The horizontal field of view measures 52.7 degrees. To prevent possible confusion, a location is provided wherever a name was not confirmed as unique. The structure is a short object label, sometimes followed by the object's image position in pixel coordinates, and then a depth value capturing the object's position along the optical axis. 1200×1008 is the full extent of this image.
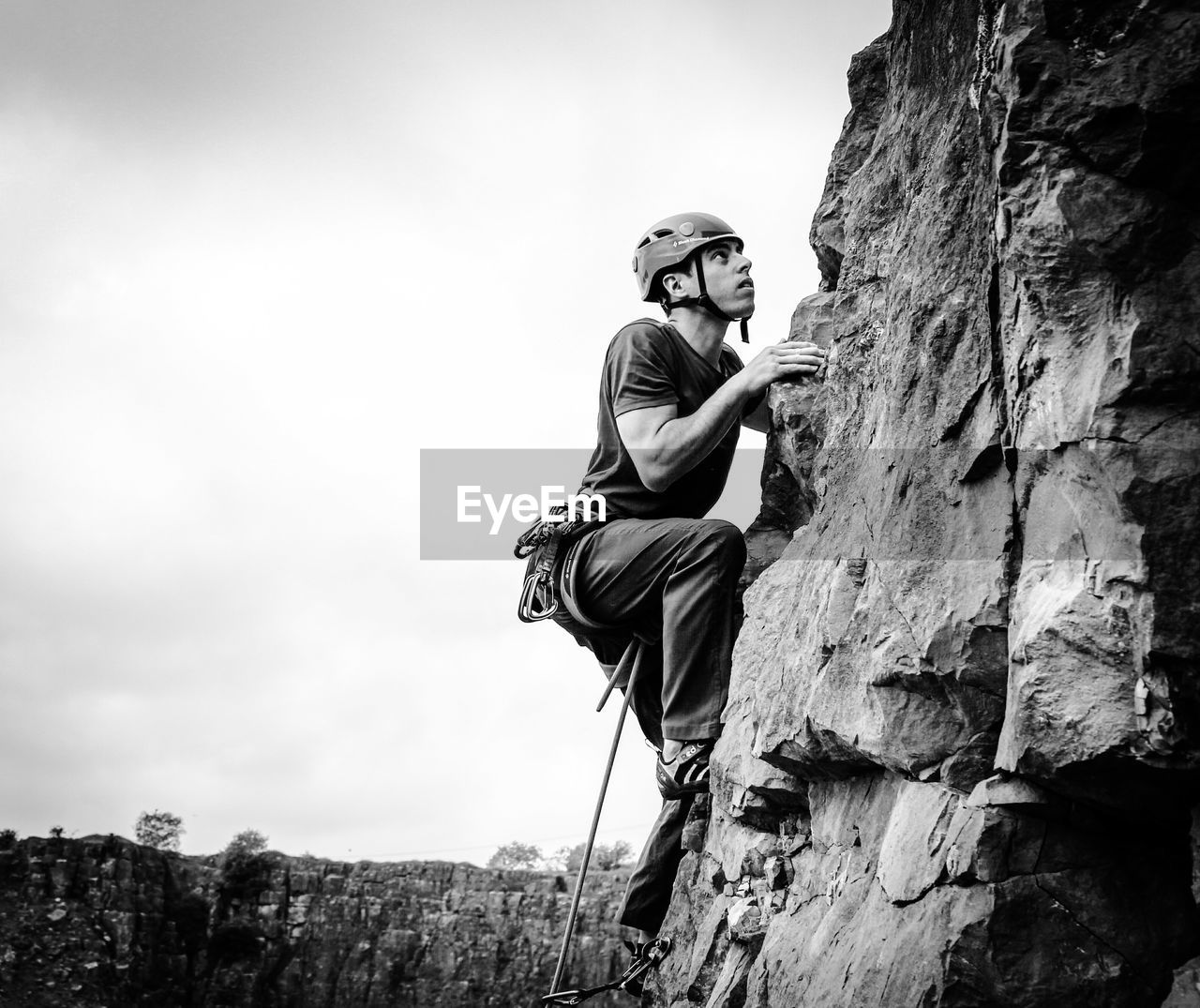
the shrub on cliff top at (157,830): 36.62
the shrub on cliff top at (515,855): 41.19
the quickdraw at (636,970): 5.64
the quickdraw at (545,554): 6.23
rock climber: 5.77
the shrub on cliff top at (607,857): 30.60
